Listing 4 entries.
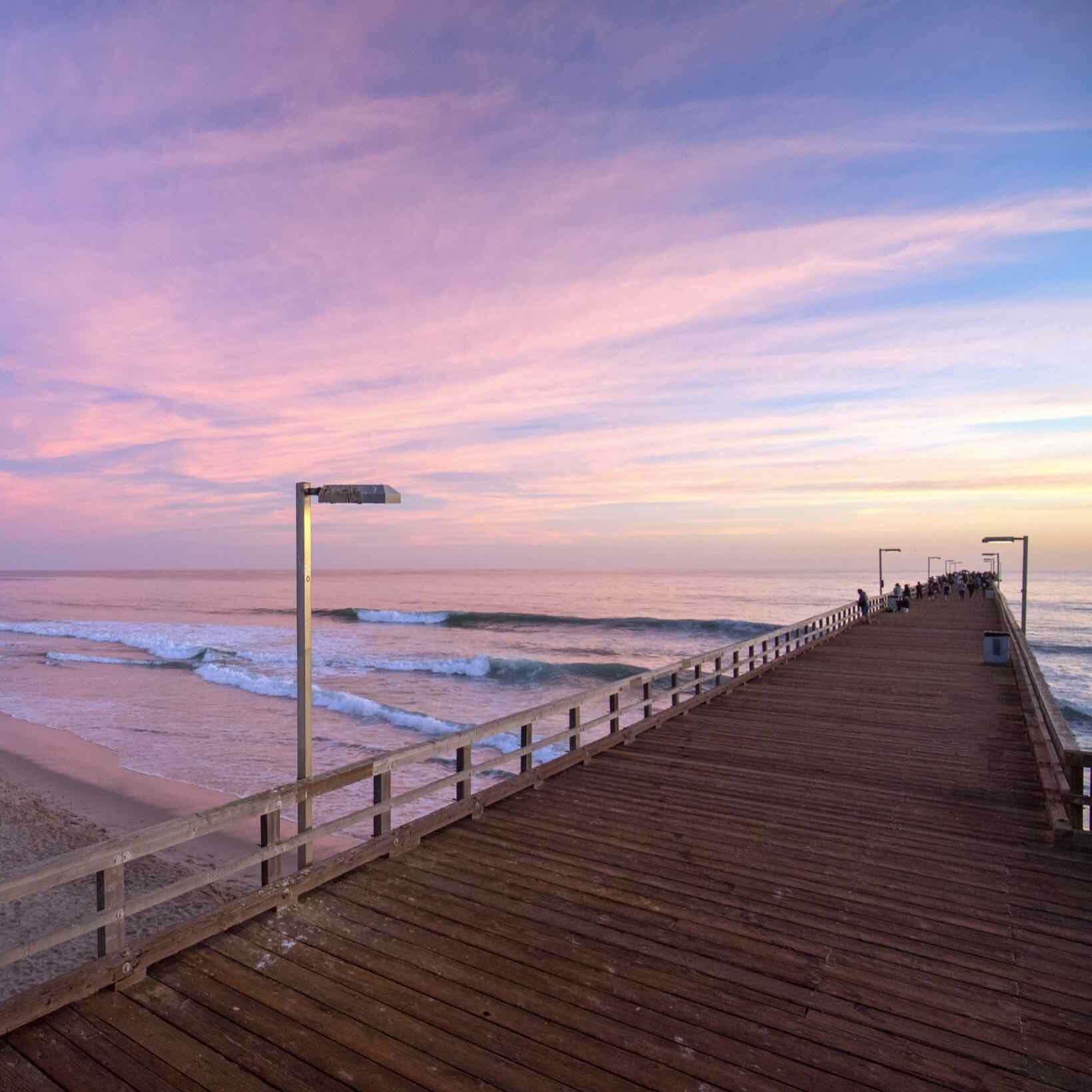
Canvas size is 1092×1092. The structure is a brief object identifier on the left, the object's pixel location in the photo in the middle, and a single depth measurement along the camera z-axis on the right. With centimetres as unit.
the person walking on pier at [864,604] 2977
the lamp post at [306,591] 482
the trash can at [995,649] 1725
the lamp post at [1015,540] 2547
